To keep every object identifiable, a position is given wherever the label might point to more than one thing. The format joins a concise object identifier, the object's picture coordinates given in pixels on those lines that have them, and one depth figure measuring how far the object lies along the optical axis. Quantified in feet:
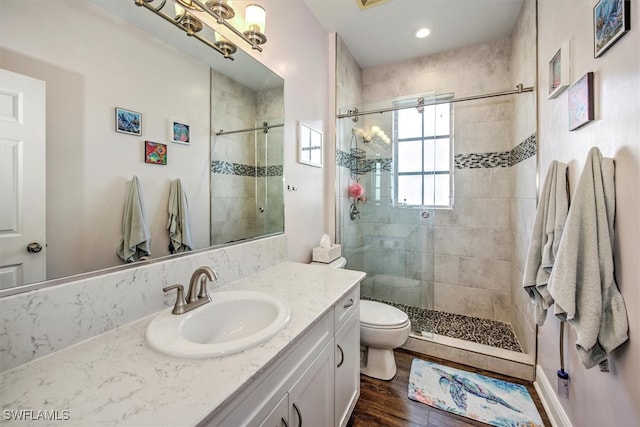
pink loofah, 8.43
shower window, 8.03
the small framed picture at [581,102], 3.38
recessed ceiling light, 7.57
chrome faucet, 3.13
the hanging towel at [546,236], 3.78
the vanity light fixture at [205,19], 3.43
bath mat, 4.83
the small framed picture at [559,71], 4.05
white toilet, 5.73
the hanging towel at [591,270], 2.88
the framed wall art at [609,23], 2.67
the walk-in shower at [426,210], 7.91
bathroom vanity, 1.76
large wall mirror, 2.37
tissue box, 6.75
